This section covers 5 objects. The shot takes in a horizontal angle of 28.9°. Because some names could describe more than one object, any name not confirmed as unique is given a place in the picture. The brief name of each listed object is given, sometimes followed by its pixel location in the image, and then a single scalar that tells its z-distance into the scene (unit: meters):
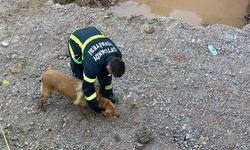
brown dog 7.30
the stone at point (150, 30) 9.23
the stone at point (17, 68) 8.60
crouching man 6.53
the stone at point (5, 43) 9.12
